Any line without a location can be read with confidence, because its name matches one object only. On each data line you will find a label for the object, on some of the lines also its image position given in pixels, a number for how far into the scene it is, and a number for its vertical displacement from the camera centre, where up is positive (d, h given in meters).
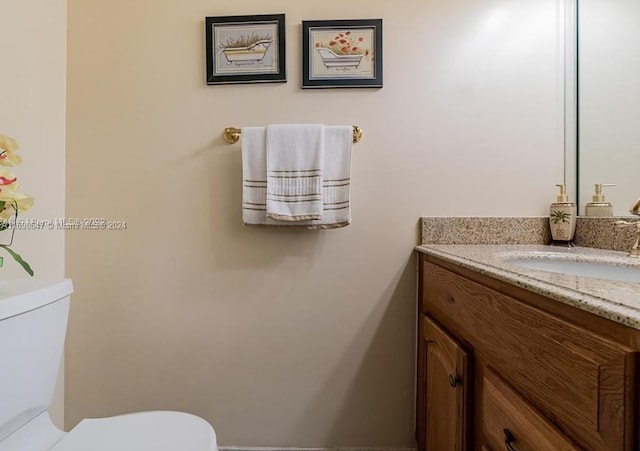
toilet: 0.72 -0.44
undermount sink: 0.80 -0.11
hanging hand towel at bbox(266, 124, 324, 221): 1.13 +0.20
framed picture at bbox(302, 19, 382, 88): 1.20 +0.67
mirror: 1.01 +0.44
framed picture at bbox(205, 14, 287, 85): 1.21 +0.69
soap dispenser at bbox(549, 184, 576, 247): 1.12 +0.02
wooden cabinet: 0.38 -0.25
